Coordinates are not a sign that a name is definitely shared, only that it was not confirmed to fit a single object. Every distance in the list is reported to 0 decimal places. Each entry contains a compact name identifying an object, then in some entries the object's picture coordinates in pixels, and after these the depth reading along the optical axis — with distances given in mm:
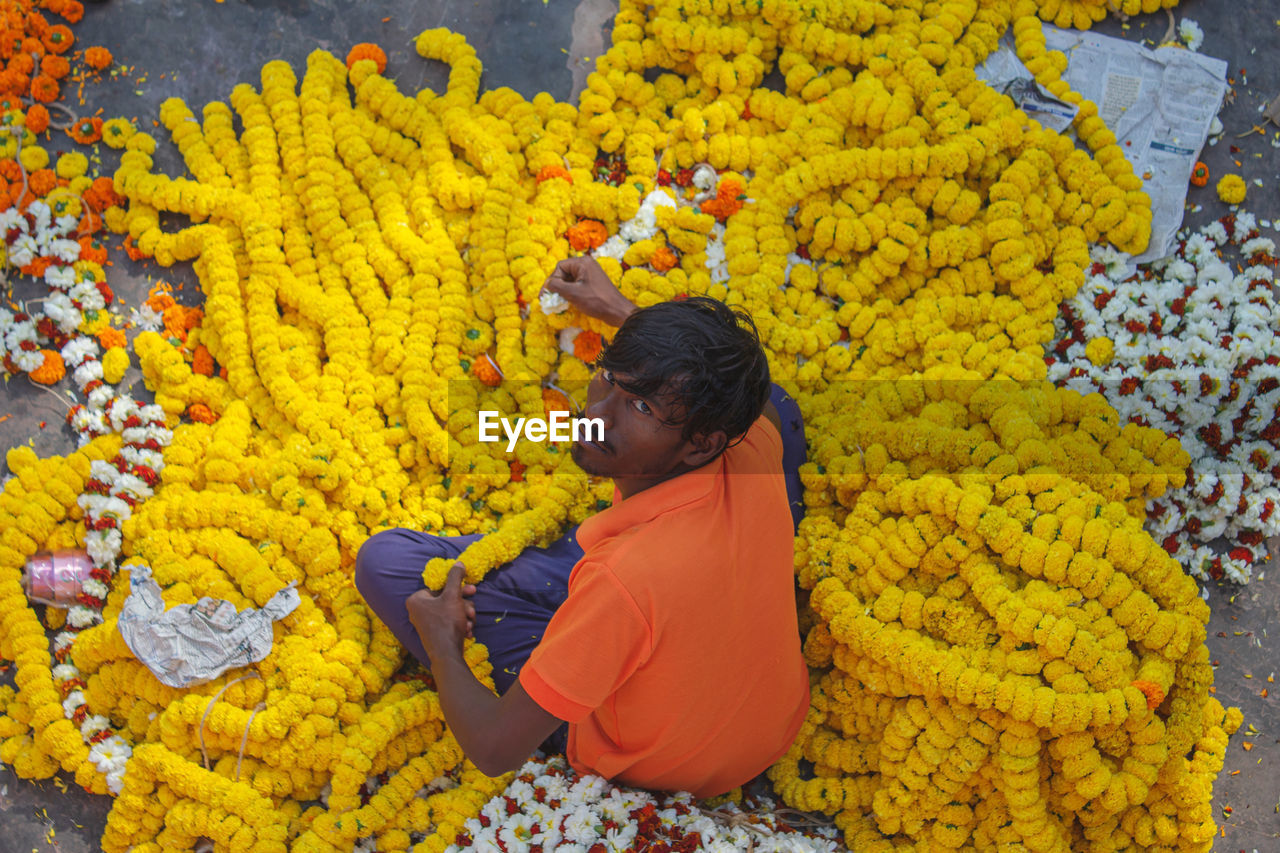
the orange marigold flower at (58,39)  3143
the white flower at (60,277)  2906
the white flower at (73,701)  2482
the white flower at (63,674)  2521
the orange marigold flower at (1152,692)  2203
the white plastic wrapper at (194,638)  2410
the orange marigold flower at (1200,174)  3057
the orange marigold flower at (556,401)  2849
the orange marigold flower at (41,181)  2982
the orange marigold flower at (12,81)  3049
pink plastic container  2564
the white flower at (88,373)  2830
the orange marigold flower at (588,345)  2834
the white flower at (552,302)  2744
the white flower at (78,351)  2863
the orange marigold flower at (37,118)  3033
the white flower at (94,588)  2562
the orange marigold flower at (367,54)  3139
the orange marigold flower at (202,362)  2840
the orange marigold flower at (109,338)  2889
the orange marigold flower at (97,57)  3129
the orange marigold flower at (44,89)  3068
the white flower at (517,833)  2221
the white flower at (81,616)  2562
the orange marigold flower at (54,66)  3100
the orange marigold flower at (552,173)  2988
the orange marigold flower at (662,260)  2920
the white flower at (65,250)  2918
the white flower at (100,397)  2809
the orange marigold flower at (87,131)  3059
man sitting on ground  1747
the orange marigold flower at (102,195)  3002
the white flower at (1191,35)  3203
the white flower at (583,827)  2211
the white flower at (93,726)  2457
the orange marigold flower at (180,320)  2877
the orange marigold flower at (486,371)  2811
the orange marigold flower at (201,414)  2777
